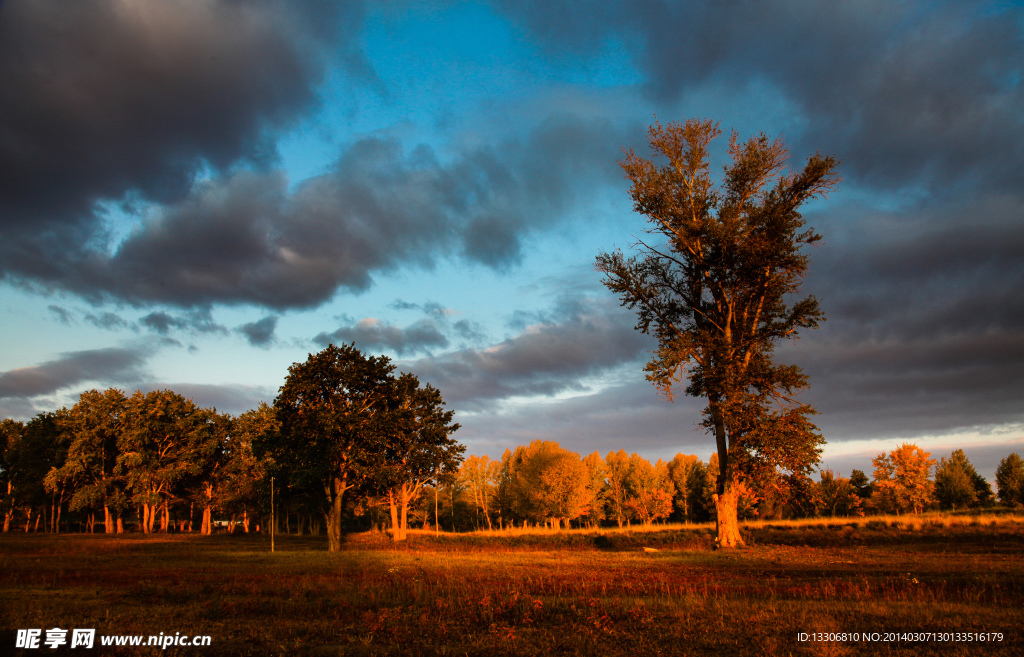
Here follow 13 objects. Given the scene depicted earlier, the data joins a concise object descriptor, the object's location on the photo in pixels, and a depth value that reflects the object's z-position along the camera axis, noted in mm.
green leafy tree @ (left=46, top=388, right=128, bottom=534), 67375
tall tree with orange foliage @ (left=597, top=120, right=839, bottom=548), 28062
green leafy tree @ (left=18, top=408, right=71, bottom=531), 76938
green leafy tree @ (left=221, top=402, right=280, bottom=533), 77688
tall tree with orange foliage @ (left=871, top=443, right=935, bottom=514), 73625
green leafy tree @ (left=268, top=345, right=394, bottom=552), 37562
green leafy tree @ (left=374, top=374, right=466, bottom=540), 39778
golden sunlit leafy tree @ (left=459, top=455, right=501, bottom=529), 119500
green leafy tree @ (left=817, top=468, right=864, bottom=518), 85750
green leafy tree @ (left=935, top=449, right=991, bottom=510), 83812
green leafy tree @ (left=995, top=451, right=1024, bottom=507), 86288
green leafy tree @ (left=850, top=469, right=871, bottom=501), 105750
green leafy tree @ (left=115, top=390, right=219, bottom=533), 68750
